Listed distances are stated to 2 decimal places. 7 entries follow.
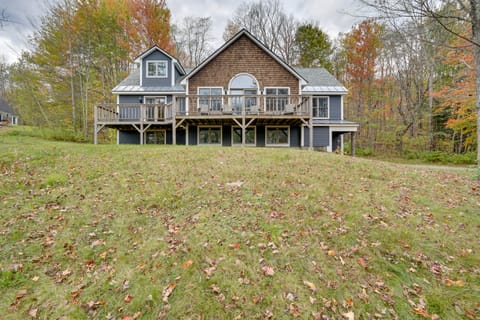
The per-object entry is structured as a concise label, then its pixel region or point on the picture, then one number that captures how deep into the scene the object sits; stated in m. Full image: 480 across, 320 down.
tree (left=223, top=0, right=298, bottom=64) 26.09
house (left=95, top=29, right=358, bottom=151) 12.62
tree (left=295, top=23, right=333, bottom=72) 24.55
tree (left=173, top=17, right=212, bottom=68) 26.62
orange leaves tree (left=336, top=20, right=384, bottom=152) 21.92
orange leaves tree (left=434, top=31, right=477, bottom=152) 13.20
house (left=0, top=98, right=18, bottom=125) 32.87
